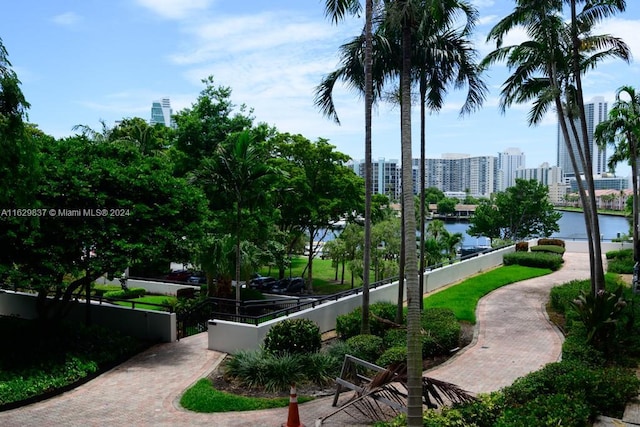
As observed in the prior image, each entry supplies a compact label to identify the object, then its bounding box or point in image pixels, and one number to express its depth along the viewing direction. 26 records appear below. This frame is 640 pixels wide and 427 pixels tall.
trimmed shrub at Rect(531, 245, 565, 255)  34.06
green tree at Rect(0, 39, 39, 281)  8.19
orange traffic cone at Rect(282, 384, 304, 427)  8.87
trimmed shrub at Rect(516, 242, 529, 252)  35.00
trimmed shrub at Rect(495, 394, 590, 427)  7.61
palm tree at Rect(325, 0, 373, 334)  14.16
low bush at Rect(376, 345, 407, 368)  12.14
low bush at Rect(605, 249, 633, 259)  32.19
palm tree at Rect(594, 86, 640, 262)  22.05
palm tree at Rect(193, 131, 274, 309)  18.47
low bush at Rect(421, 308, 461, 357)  13.93
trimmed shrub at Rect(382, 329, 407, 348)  13.87
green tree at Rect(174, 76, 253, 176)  25.13
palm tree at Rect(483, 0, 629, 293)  16.91
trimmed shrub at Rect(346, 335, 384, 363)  13.31
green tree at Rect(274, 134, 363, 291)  29.38
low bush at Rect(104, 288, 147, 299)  24.09
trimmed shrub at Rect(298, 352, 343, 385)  12.20
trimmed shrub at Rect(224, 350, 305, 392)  11.86
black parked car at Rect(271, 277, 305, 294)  30.89
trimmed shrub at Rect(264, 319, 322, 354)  13.34
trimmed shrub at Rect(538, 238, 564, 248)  37.34
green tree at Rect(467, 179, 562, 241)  60.88
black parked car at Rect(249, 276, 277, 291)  31.48
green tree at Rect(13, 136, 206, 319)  13.73
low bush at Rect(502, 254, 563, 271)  29.97
